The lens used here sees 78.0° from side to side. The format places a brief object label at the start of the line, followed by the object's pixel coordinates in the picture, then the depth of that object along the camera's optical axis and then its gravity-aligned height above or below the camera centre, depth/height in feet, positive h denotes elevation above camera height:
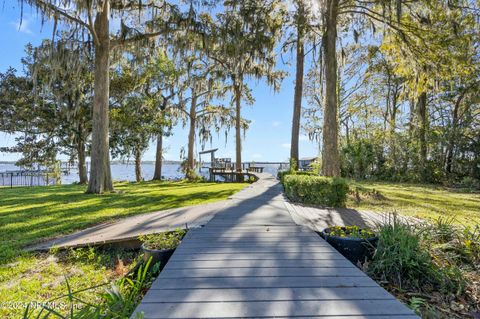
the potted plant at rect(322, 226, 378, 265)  9.88 -2.71
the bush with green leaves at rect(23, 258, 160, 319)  5.60 -3.17
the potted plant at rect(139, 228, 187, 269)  9.66 -2.85
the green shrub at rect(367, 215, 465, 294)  8.56 -3.08
